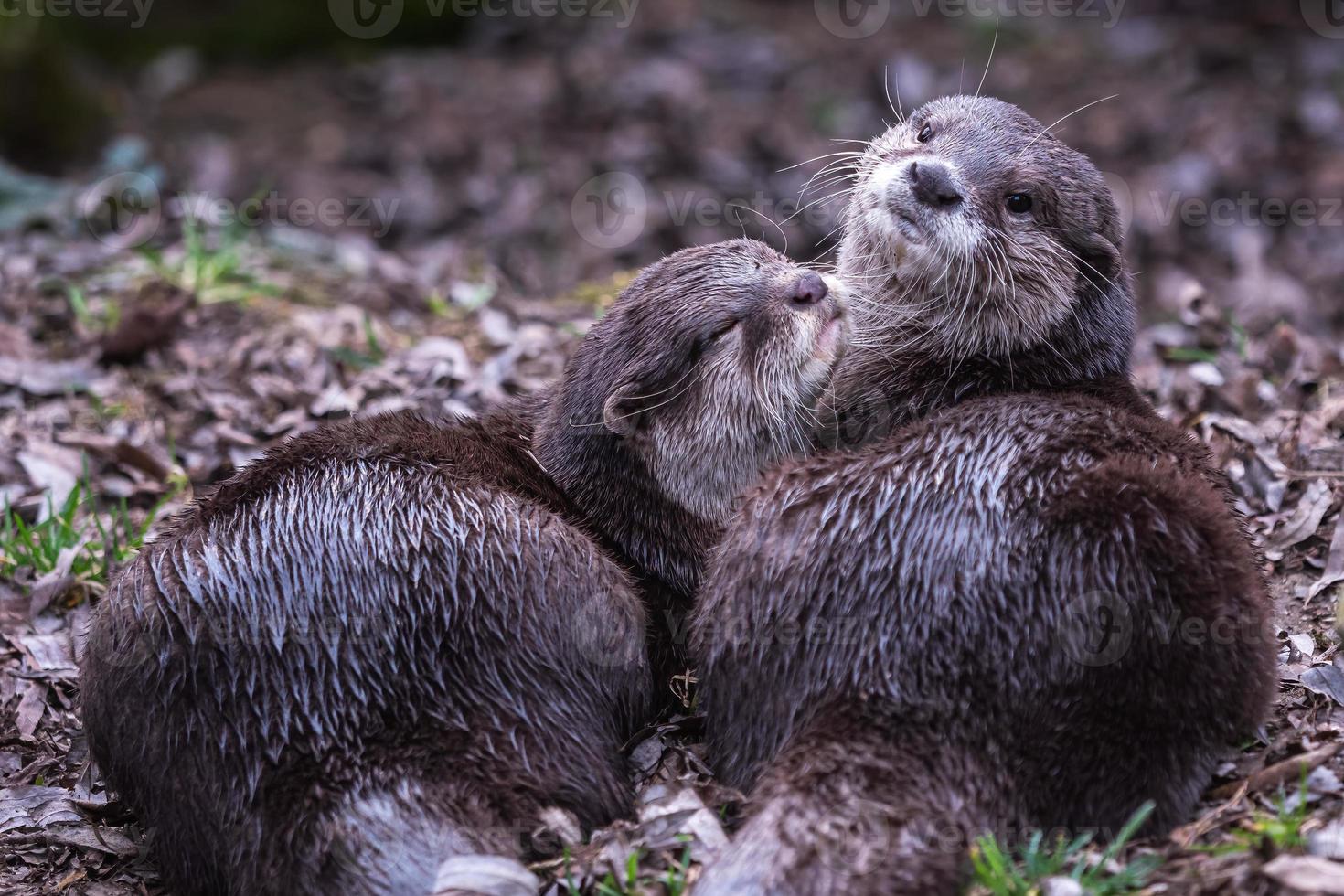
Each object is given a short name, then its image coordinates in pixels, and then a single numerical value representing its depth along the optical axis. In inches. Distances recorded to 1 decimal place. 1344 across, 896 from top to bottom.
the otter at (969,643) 237.1
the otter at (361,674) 250.5
